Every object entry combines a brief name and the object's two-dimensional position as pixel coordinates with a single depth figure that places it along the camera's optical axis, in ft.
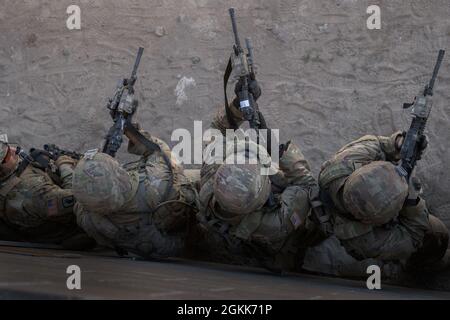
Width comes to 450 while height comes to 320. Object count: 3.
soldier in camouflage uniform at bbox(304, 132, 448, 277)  22.80
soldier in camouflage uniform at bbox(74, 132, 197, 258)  25.95
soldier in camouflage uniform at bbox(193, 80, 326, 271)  23.53
